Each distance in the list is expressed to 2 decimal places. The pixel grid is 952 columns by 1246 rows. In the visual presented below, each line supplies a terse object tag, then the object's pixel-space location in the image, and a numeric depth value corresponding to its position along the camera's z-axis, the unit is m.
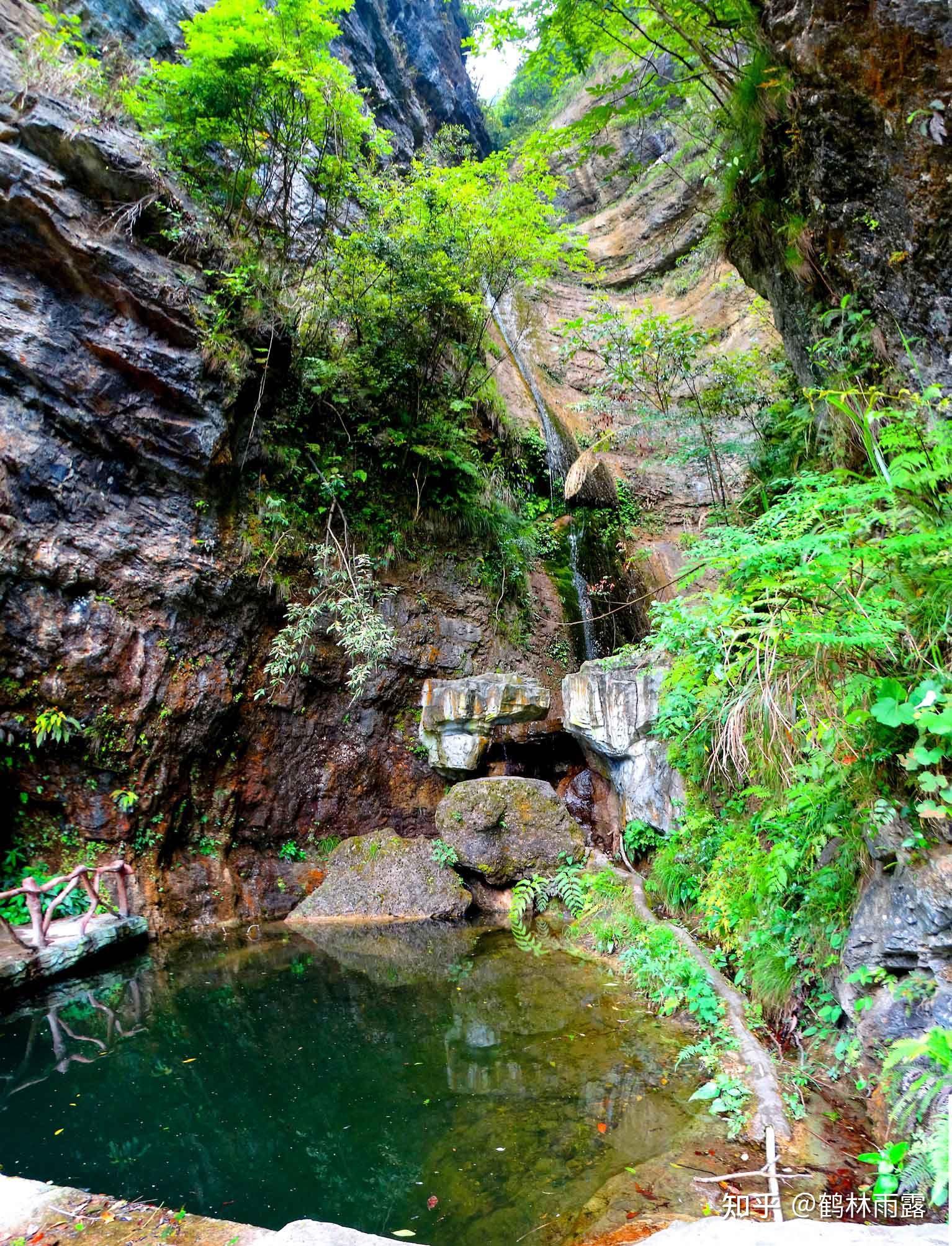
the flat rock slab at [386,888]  7.41
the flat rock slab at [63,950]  5.22
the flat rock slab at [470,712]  8.40
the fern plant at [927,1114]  2.29
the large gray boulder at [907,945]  2.80
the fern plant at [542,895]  6.81
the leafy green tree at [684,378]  8.62
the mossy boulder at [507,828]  7.60
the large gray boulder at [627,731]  6.78
